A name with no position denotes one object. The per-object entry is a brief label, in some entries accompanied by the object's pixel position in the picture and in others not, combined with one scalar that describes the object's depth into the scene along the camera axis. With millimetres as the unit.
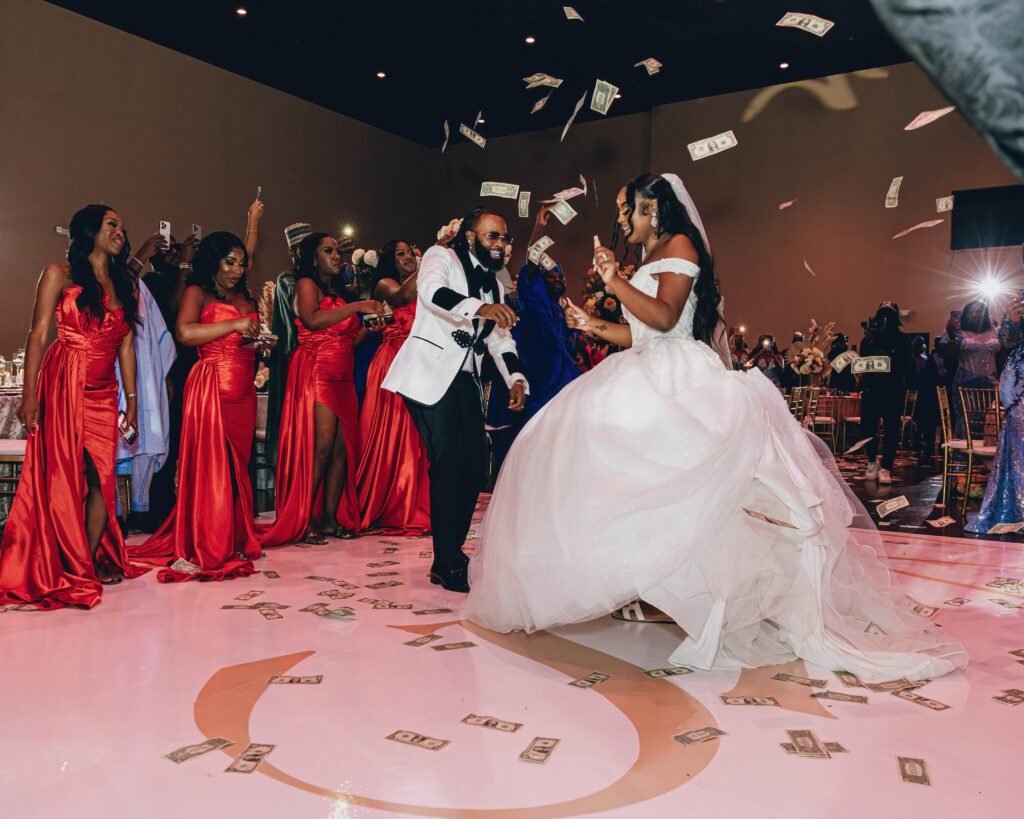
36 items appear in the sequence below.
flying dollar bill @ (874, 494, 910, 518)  3561
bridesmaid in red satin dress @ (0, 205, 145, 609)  3271
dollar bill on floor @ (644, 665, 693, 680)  2508
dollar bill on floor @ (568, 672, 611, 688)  2426
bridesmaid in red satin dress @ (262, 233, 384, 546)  4570
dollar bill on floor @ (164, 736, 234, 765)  1884
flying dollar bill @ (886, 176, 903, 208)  6050
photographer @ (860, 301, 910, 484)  8453
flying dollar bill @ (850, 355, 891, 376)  5016
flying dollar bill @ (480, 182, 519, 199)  3755
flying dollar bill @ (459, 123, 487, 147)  4812
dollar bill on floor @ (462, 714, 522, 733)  2092
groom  3512
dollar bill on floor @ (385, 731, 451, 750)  1976
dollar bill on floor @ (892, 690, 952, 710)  2264
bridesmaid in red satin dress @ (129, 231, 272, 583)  3855
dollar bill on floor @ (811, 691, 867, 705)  2301
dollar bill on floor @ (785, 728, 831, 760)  1936
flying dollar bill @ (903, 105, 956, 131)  4244
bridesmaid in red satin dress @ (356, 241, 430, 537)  5078
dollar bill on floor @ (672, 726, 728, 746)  2018
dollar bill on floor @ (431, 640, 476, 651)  2744
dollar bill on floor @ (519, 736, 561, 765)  1916
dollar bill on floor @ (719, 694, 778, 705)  2271
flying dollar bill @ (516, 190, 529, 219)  4355
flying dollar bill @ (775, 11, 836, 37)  3529
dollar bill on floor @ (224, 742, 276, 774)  1835
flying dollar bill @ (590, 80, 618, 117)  3932
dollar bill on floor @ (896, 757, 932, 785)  1808
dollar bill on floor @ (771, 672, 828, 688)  2441
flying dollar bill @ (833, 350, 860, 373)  4578
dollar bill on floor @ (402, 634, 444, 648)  2787
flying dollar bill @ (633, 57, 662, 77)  4302
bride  2525
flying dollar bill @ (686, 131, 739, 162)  3447
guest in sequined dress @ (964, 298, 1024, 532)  5219
